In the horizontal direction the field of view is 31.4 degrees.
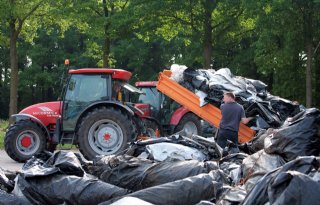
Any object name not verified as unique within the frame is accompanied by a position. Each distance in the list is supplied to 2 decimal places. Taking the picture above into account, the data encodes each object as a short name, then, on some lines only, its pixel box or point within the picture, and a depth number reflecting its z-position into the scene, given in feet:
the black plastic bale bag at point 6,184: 19.36
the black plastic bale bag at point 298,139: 19.99
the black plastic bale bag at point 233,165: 19.20
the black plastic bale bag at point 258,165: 17.48
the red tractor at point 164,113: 46.55
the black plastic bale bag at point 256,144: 24.74
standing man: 30.58
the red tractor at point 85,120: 35.68
